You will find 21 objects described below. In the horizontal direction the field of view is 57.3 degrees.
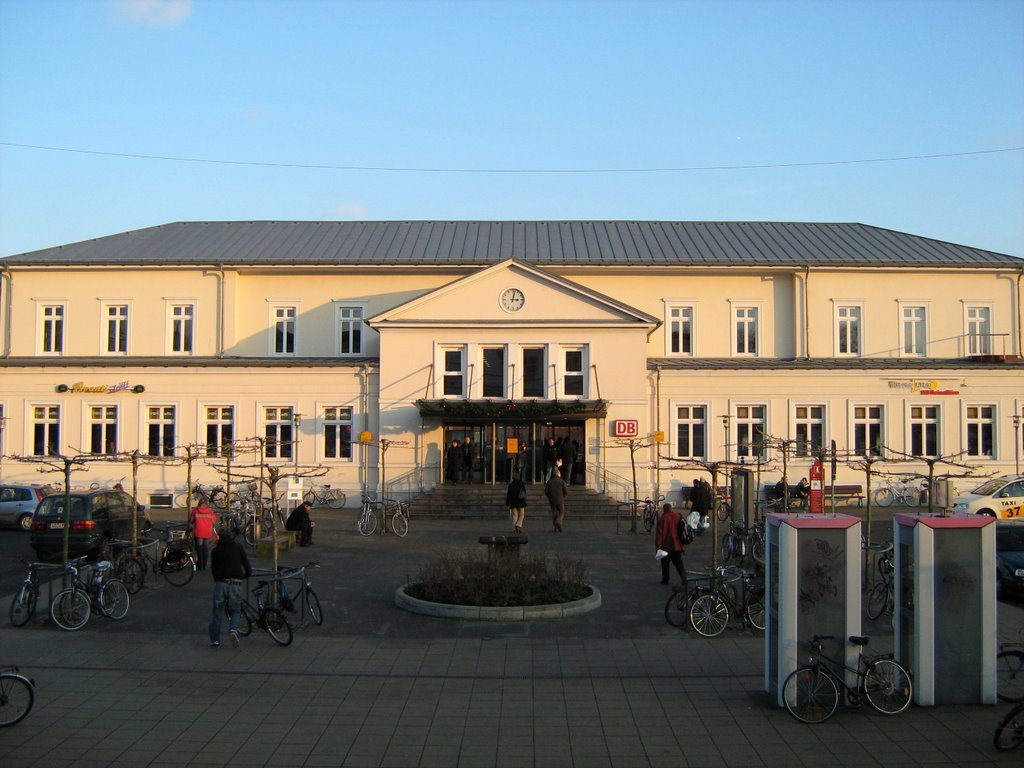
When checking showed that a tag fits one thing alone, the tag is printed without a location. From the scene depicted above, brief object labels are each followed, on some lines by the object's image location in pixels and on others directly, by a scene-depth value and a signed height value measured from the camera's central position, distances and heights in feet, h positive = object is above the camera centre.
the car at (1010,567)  55.11 -10.23
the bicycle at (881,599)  48.65 -10.77
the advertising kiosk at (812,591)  32.09 -6.79
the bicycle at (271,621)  42.11 -10.24
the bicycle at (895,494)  110.73 -11.72
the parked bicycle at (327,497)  109.91 -11.88
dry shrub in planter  48.55 -9.96
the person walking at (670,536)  54.80 -8.26
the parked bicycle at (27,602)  46.42 -10.25
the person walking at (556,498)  87.15 -9.54
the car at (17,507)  91.15 -10.85
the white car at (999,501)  86.77 -9.87
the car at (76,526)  68.85 -9.65
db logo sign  107.24 -3.73
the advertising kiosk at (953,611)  32.42 -7.49
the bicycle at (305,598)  45.55 -10.12
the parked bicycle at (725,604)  44.39 -10.13
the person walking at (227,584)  41.34 -8.32
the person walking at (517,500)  85.40 -9.54
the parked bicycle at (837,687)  31.01 -9.80
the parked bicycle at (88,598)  46.09 -10.20
